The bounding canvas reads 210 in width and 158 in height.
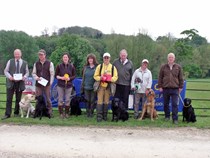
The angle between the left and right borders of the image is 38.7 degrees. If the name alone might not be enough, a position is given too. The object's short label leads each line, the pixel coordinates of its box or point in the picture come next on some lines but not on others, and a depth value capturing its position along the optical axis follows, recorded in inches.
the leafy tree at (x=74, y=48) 1991.9
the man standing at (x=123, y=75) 340.8
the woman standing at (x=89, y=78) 343.3
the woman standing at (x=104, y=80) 326.3
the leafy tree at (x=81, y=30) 3865.7
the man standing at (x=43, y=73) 339.0
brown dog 341.9
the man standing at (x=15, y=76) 335.6
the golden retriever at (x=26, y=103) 339.3
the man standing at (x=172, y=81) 330.0
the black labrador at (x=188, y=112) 334.3
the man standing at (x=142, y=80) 340.2
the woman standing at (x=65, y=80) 340.6
